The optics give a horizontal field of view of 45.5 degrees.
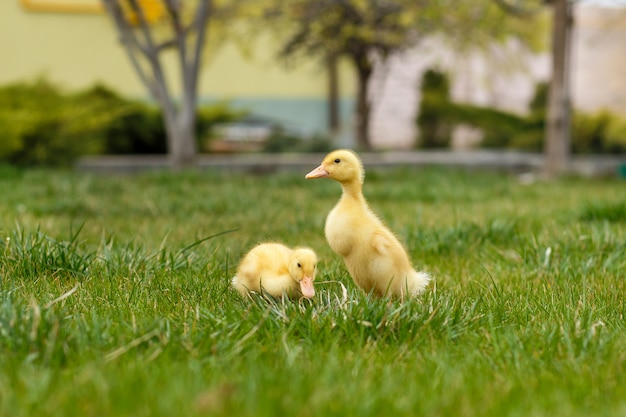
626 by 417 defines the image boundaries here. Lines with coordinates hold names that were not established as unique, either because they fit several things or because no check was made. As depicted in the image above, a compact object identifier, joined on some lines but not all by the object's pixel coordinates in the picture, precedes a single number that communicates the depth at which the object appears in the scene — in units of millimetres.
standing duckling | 2721
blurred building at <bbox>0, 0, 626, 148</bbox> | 15719
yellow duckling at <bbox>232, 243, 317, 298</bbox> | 2586
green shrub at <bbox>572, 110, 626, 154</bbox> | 15781
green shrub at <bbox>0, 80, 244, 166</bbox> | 10906
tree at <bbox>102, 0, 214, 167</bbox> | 10734
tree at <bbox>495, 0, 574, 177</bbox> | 10750
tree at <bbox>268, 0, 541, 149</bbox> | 12391
